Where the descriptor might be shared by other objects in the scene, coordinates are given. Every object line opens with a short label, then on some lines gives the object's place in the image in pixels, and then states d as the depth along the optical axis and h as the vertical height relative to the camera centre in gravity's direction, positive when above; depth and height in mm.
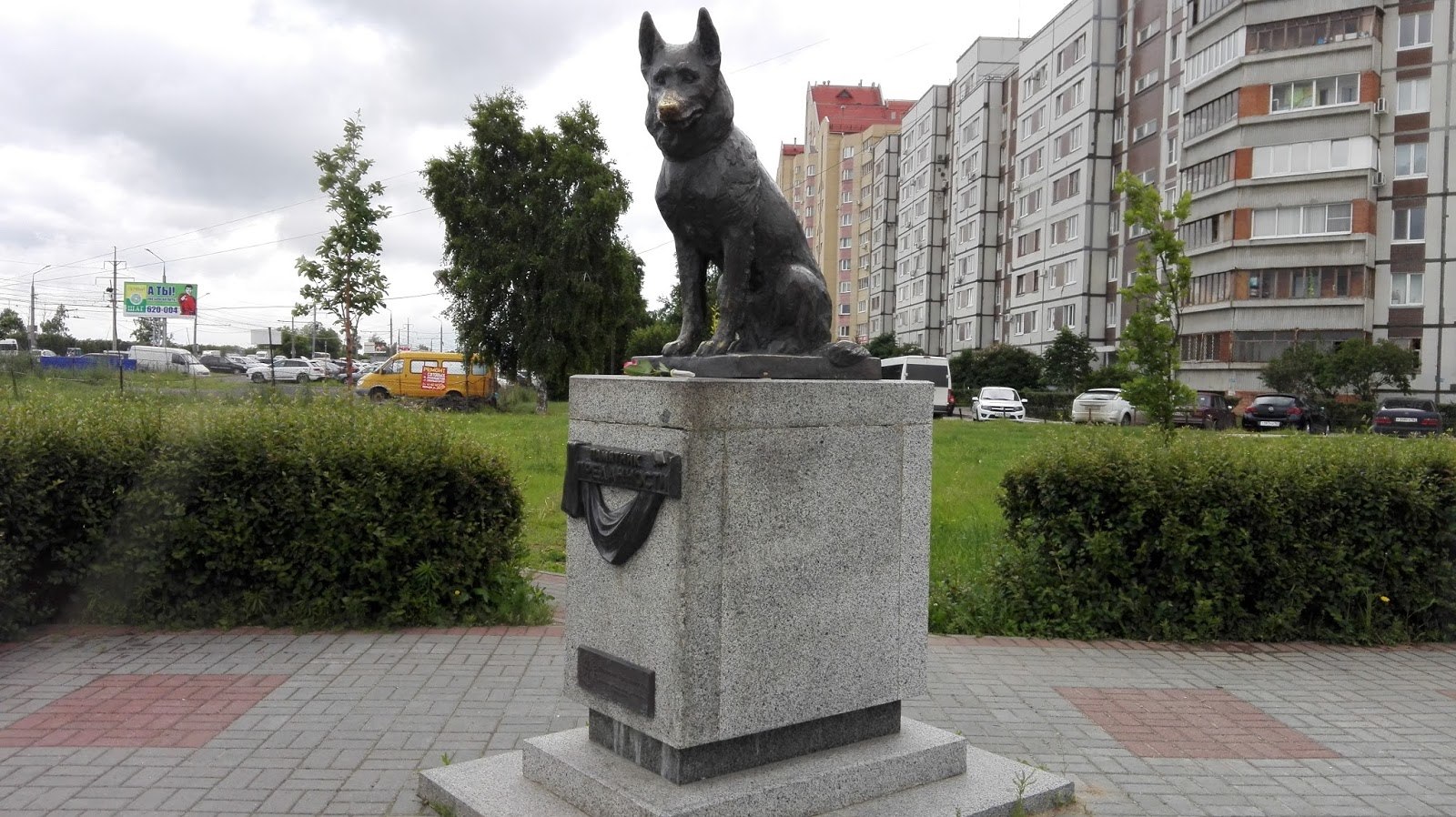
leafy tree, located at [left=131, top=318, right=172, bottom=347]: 77312 +3227
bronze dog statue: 4508 +735
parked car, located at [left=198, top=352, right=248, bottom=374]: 77469 +763
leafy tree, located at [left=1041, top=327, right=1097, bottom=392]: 53969 +1678
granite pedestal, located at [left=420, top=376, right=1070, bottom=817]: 4105 -891
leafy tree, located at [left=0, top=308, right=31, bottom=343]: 92125 +4117
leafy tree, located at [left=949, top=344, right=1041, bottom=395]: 58562 +1249
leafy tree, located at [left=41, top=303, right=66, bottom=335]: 95125 +4179
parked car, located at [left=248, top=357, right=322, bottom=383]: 59625 +389
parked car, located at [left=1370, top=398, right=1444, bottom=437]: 33219 -638
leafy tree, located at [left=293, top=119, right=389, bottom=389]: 27766 +3342
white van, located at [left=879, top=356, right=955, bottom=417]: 46156 +695
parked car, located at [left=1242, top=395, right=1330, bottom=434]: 37844 -624
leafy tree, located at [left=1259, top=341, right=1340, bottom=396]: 39906 +961
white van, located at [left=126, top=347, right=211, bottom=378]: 50938 +859
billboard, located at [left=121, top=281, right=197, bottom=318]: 41375 +3097
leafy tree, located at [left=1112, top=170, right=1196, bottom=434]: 11734 +914
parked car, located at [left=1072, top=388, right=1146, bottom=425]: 39531 -510
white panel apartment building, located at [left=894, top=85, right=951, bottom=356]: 81688 +13760
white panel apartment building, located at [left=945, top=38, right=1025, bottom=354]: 71500 +13878
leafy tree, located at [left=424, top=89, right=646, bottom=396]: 36938 +4859
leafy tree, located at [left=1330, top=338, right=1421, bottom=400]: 39031 +1253
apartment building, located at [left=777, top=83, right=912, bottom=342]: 101312 +19393
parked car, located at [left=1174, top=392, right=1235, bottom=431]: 38356 -617
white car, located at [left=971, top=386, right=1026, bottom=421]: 45875 -614
